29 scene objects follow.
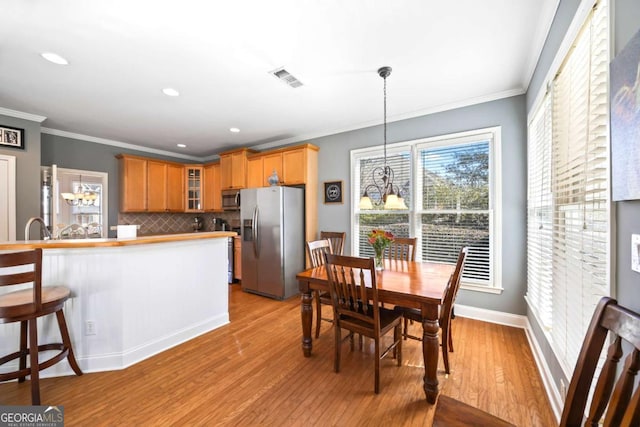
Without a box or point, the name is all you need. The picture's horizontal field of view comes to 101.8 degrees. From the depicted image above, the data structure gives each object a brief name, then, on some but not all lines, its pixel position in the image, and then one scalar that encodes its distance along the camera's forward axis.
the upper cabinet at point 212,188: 5.54
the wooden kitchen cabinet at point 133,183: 4.75
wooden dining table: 1.78
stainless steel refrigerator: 3.97
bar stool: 1.59
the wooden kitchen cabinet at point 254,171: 4.71
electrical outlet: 2.16
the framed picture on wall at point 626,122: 0.83
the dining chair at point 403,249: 3.04
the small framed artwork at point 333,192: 4.20
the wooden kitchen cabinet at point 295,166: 4.25
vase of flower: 2.43
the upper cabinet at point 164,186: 5.07
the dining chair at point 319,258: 2.60
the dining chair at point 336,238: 3.77
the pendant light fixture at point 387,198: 2.35
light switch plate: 0.86
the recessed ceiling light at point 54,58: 2.20
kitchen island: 2.08
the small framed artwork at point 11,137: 3.31
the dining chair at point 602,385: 0.72
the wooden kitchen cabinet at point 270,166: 4.50
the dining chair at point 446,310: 1.95
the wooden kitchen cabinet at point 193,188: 5.61
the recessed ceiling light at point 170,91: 2.86
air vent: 2.53
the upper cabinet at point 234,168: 4.86
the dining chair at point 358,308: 1.86
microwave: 5.16
